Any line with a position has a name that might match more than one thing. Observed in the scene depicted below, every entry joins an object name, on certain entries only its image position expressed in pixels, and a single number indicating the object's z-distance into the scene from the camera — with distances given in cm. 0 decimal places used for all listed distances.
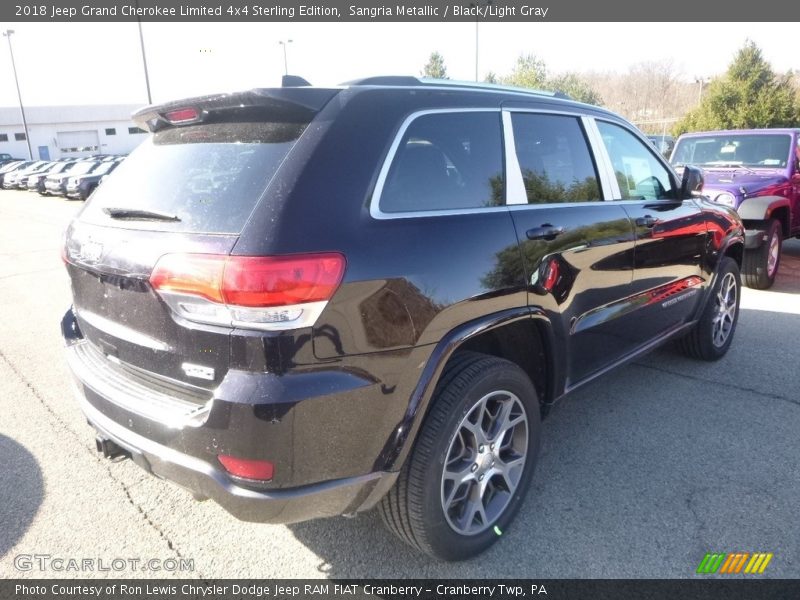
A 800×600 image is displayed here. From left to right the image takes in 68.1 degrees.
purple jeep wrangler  695
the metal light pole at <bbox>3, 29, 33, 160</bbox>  4887
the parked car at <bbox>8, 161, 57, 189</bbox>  3176
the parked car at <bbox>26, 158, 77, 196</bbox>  2829
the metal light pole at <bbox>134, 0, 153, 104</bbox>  2325
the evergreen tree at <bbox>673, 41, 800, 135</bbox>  2077
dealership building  5994
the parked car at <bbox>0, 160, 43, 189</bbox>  3480
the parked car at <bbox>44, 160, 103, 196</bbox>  2512
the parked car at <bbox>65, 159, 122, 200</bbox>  2195
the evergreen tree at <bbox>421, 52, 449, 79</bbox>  4961
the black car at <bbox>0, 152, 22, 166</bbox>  4982
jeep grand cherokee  193
